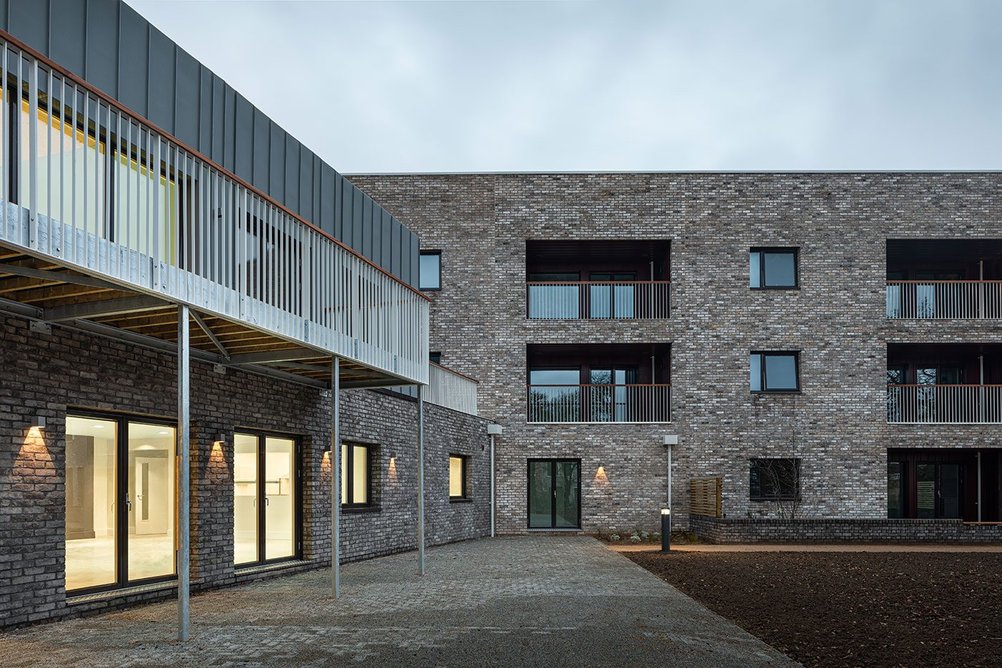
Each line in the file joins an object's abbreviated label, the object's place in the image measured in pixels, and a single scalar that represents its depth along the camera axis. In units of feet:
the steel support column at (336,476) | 34.50
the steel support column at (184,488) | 24.88
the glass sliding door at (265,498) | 39.73
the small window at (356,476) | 50.26
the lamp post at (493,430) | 76.38
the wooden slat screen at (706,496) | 72.84
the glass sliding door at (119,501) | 29.35
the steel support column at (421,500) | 41.81
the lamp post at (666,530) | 60.54
